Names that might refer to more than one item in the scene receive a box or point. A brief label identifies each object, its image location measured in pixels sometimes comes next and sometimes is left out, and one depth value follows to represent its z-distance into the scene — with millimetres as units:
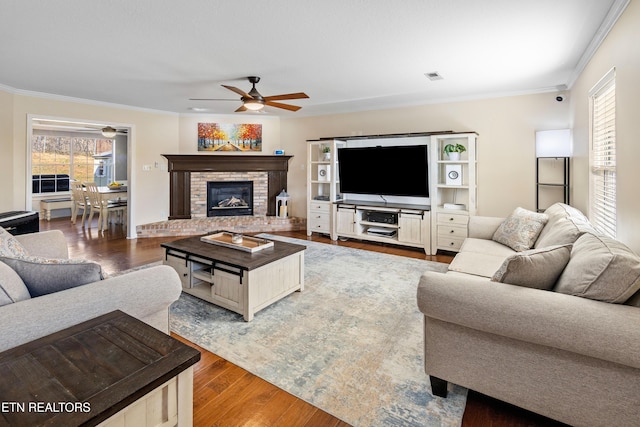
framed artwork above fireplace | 6527
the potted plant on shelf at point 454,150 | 4727
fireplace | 6691
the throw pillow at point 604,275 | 1375
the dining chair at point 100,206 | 6367
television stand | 4863
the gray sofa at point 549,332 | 1307
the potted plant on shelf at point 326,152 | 5977
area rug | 1727
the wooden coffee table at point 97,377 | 854
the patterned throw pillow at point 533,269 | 1619
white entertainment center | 4699
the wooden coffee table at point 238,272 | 2684
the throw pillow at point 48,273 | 1491
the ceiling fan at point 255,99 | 3678
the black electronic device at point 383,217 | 5191
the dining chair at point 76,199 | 7186
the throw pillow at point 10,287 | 1338
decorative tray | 3109
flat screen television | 4988
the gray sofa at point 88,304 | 1229
